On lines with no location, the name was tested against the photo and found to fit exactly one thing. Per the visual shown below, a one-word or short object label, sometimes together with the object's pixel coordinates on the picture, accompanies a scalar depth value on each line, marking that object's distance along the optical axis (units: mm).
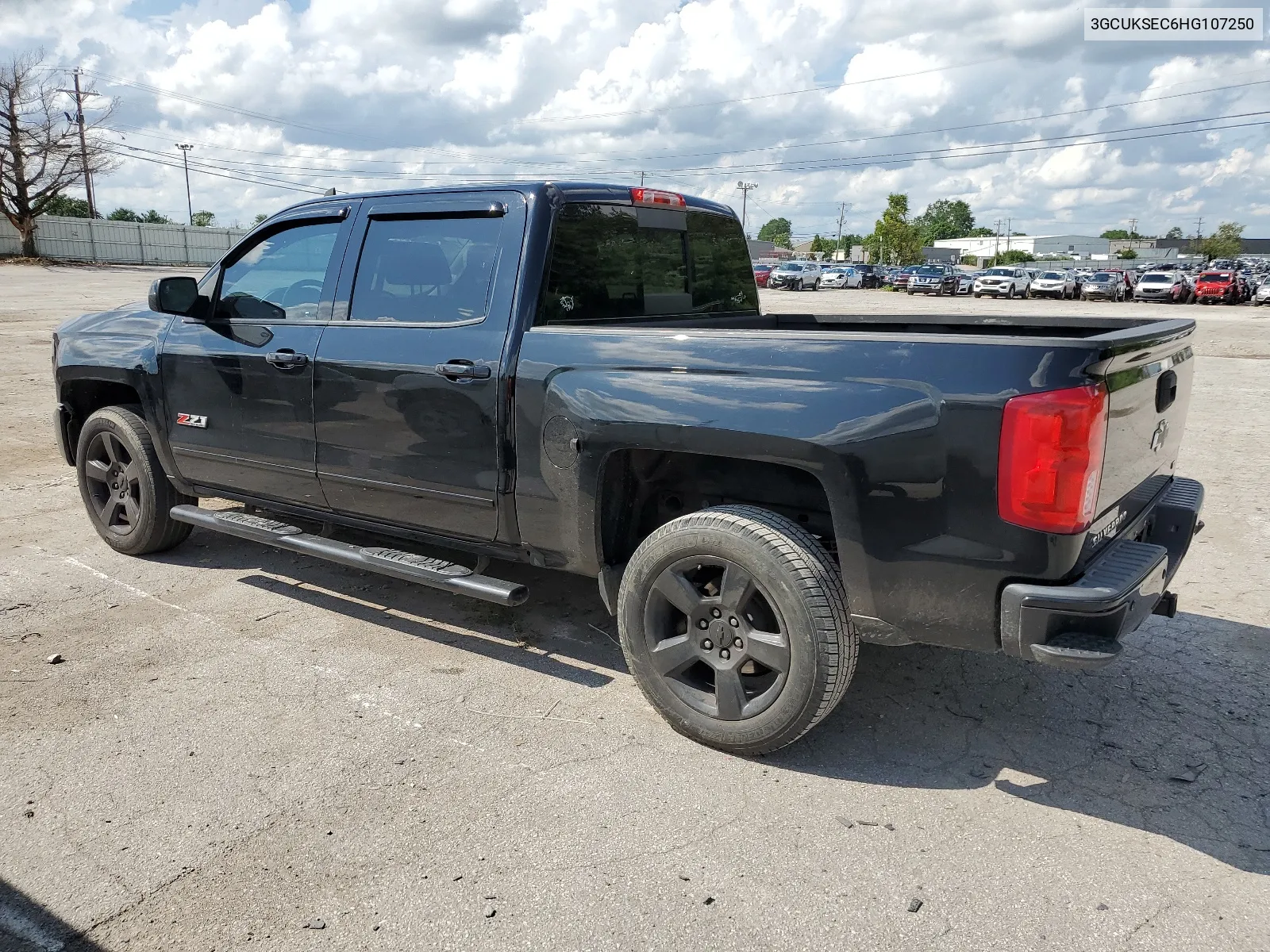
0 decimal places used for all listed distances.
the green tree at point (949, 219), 166250
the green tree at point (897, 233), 90250
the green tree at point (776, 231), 174562
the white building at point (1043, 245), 135375
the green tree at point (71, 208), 67206
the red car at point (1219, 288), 42000
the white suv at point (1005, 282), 44344
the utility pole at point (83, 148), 52938
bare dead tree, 49000
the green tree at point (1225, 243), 120562
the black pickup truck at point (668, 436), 2816
